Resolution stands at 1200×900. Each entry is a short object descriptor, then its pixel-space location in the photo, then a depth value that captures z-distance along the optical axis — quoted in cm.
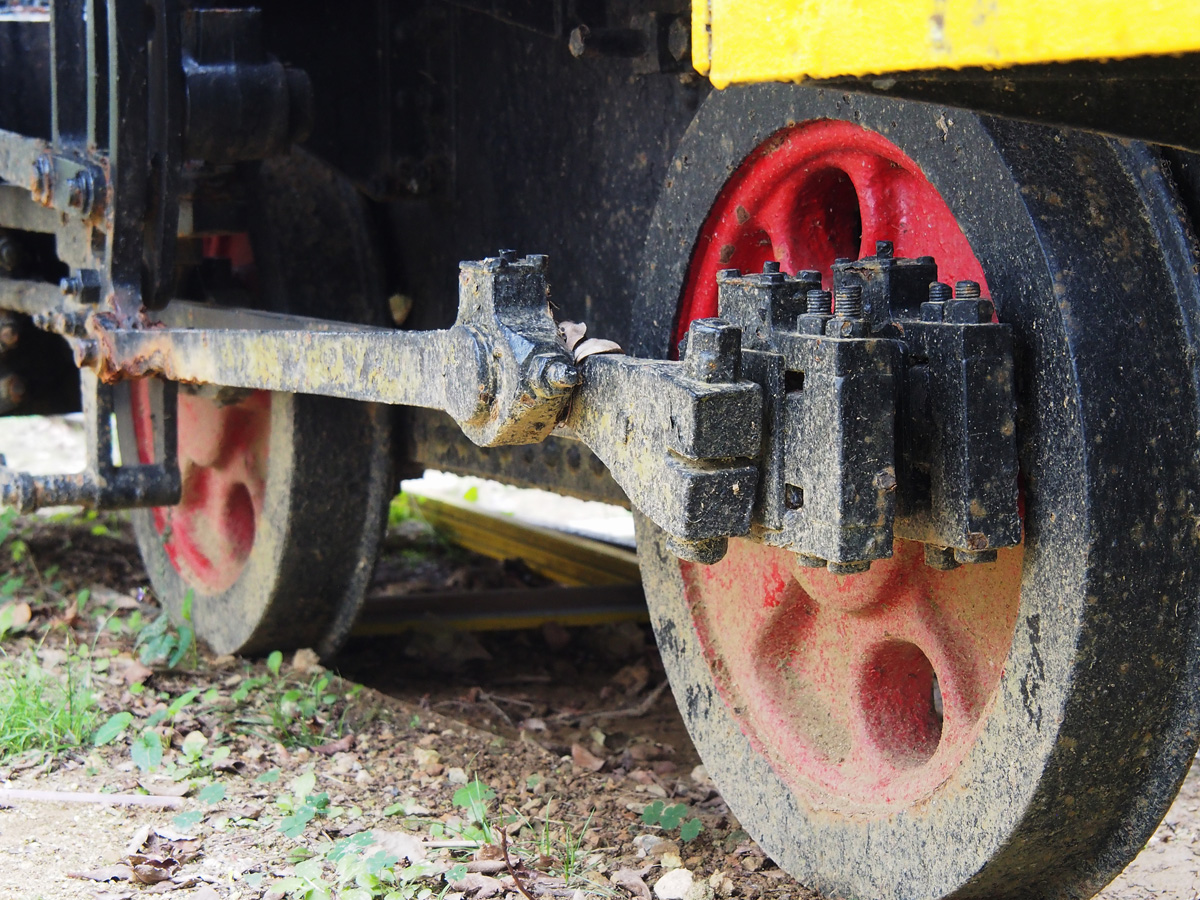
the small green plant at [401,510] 508
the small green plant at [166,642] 314
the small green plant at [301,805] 222
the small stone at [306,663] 309
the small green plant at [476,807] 217
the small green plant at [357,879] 195
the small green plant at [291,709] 271
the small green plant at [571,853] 204
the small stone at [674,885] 197
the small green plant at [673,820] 220
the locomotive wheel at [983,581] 138
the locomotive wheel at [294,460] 289
